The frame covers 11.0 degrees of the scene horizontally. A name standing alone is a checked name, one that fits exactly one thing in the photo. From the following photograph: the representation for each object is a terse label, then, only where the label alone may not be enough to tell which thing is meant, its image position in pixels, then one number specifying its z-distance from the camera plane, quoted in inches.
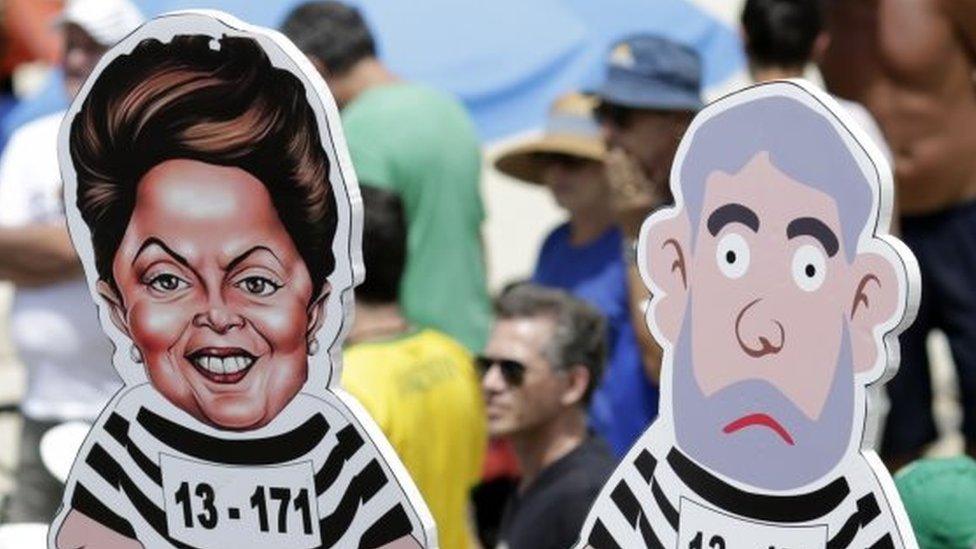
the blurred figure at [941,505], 302.4
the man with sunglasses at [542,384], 382.0
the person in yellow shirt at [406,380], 363.4
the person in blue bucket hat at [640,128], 425.6
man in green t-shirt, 450.6
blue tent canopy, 529.6
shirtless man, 440.6
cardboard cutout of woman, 261.3
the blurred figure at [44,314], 440.9
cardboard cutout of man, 232.2
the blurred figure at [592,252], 439.4
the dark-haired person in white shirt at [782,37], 434.4
